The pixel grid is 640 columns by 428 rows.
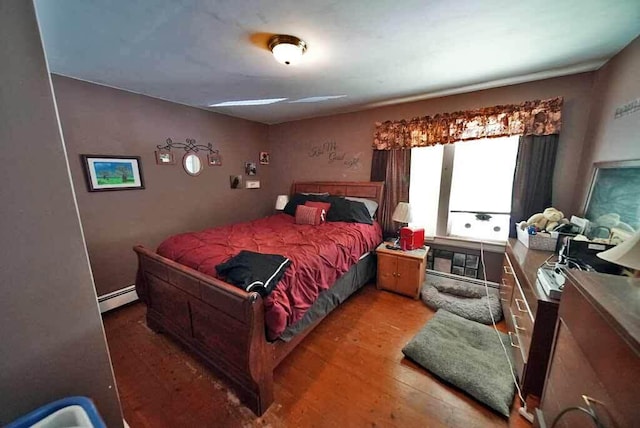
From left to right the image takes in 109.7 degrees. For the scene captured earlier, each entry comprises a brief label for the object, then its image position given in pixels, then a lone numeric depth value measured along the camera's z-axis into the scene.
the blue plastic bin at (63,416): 0.68
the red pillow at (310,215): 2.83
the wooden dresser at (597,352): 0.55
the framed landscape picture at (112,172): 2.19
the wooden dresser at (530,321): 1.20
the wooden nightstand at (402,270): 2.48
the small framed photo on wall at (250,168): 3.71
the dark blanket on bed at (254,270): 1.35
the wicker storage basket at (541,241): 1.79
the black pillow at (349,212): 2.83
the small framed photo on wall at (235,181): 3.49
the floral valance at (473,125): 2.05
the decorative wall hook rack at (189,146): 2.73
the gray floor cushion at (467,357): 1.40
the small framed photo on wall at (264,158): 3.96
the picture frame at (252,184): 3.76
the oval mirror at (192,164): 2.91
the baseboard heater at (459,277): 2.52
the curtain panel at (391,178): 2.82
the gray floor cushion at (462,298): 2.12
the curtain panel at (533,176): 2.10
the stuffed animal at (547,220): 1.88
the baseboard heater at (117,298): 2.32
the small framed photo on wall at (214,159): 3.16
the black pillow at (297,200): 3.27
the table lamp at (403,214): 2.67
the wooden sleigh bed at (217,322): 1.30
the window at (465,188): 2.39
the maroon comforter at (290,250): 1.46
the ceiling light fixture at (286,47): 1.48
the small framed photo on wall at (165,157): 2.66
